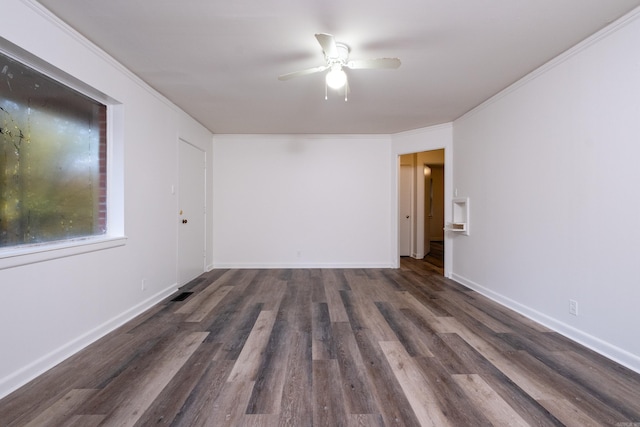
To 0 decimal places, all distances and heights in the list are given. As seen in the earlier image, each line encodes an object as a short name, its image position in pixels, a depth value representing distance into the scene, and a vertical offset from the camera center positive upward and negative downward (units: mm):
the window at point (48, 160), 1788 +387
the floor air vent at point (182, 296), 3311 -1098
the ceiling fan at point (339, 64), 2125 +1186
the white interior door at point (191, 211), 3846 -20
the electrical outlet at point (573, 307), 2316 -843
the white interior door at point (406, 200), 6289 +233
